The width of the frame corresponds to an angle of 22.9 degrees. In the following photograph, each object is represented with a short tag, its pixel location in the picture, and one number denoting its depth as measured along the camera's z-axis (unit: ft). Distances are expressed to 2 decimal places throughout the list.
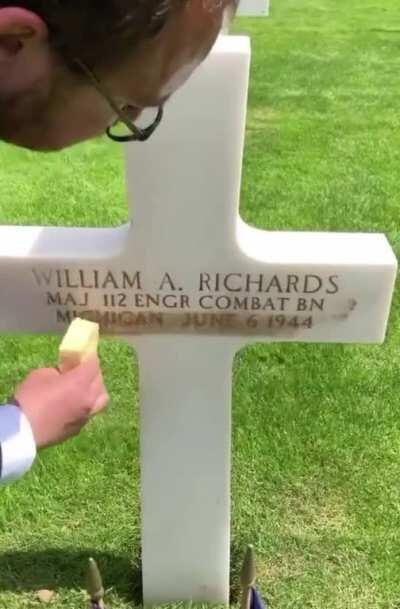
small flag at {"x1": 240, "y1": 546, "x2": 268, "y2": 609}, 6.47
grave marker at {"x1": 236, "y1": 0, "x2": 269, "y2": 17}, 8.08
